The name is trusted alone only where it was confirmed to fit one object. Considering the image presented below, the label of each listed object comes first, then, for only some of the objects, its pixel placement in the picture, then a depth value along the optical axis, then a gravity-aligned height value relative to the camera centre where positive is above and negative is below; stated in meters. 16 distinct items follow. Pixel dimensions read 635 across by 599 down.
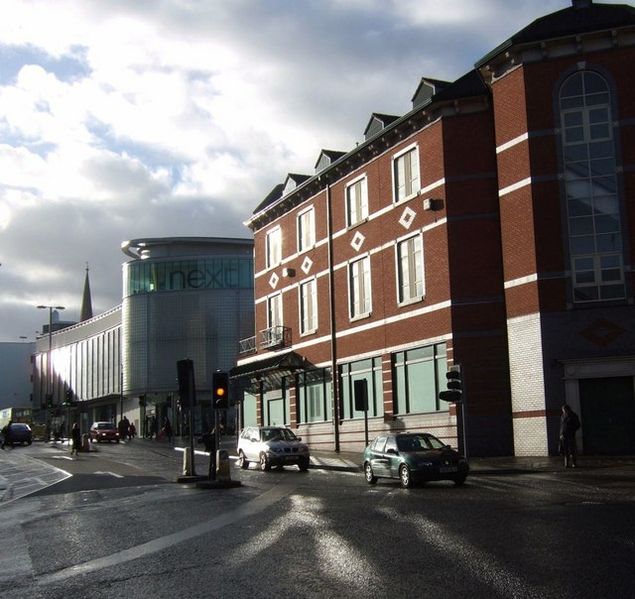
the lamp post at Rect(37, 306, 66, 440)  65.06 +4.96
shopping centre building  81.25 +9.32
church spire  150.50 +19.54
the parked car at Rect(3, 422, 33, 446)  60.75 -0.87
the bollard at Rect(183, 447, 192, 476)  24.50 -1.40
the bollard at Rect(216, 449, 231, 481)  22.19 -1.32
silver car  27.84 -1.14
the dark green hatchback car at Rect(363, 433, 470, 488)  19.86 -1.20
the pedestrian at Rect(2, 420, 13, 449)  59.20 -0.92
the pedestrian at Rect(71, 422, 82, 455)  41.50 -0.93
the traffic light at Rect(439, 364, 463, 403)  24.95 +0.60
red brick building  27.19 +5.37
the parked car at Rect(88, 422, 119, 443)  59.50 -0.98
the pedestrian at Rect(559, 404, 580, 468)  23.25 -0.86
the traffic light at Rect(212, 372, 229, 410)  22.34 +0.62
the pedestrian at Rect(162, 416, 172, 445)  58.23 -0.97
